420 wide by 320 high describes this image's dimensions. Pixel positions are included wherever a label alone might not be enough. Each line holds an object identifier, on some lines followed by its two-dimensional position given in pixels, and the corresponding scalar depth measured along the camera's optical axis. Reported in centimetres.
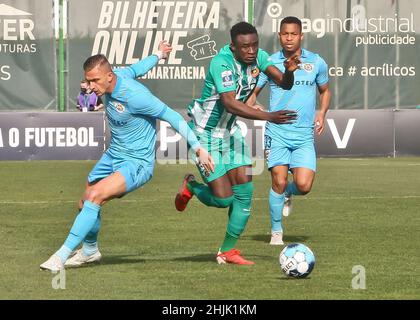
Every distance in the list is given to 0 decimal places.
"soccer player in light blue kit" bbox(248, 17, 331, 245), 1415
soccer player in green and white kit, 1212
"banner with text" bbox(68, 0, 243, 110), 3084
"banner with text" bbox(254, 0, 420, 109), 3128
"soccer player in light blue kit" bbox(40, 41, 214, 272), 1155
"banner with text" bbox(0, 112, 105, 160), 2969
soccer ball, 1104
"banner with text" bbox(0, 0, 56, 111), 3061
